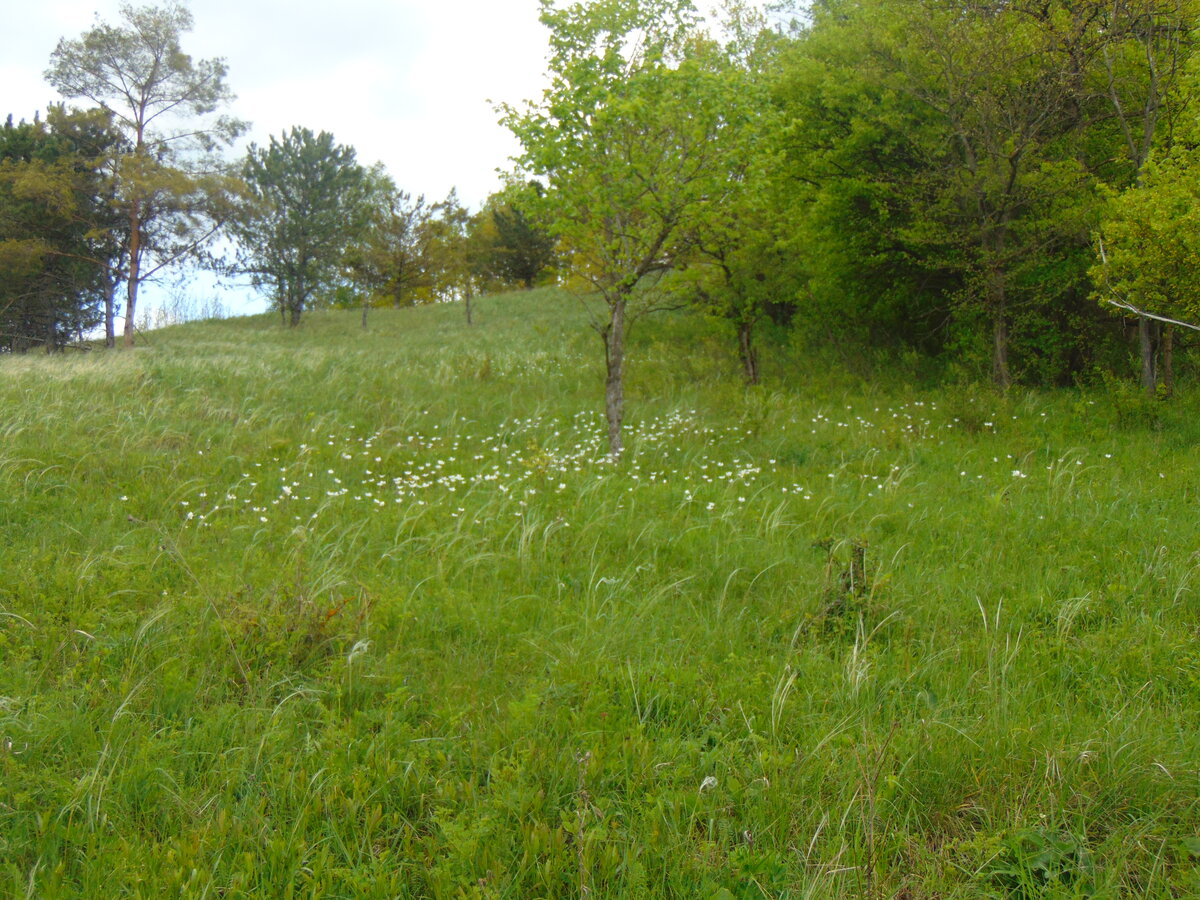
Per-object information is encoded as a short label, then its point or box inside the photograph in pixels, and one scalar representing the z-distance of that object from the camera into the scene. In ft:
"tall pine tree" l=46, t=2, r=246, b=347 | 79.20
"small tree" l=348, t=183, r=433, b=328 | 107.34
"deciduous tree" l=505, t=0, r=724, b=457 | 26.50
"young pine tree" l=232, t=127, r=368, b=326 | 111.24
